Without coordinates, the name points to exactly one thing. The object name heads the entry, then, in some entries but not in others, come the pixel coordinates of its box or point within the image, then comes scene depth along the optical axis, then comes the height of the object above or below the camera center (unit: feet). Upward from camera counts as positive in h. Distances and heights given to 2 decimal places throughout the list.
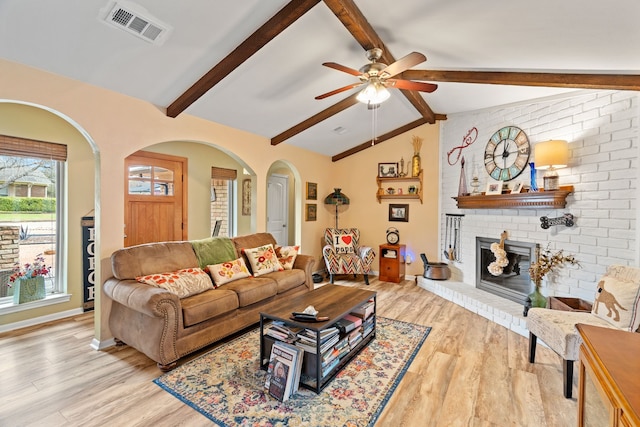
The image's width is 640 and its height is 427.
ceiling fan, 7.95 +3.74
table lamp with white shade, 10.07 +1.85
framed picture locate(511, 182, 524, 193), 11.93 +0.99
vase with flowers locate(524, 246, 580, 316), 10.39 -2.03
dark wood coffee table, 6.98 -2.66
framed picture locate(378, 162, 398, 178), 18.47 +2.56
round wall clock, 12.31 +2.54
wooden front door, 13.82 +0.55
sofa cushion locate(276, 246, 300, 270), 12.95 -2.03
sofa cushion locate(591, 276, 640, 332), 6.94 -2.22
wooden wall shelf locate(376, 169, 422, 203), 17.70 +1.55
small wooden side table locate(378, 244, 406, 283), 17.02 -3.02
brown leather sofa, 7.76 -2.84
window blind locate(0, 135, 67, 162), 9.92 +2.13
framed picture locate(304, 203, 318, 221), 18.07 -0.10
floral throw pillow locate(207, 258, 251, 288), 10.19 -2.19
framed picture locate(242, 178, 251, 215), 18.94 +1.02
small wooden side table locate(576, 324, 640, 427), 2.90 -1.78
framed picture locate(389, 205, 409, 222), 18.24 -0.13
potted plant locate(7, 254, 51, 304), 10.43 -2.58
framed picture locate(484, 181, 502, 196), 12.94 +1.04
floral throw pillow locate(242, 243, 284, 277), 11.73 -2.02
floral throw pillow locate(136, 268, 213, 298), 8.61 -2.15
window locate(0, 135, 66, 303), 10.39 +0.10
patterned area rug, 6.11 -4.22
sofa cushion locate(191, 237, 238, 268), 10.95 -1.55
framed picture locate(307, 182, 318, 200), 18.13 +1.22
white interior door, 19.92 +0.21
